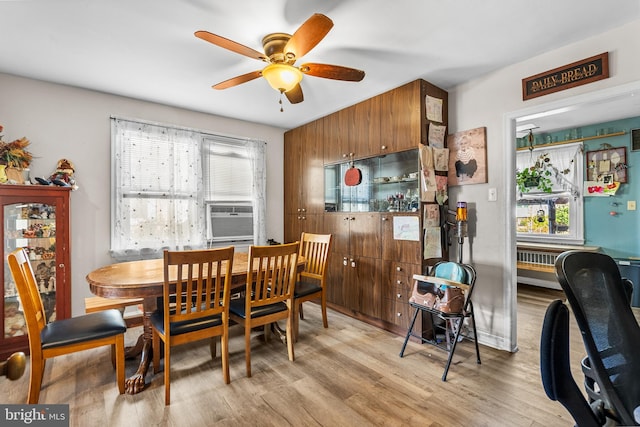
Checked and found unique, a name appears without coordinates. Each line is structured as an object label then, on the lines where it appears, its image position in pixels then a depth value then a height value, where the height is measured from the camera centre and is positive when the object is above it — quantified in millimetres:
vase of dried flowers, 2477 +487
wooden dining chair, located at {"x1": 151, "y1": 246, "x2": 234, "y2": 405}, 1851 -660
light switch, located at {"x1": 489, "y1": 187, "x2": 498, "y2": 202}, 2629 +138
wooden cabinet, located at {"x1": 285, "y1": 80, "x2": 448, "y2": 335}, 2852 +139
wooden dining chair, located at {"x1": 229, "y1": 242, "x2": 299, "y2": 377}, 2182 -636
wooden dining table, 1893 -479
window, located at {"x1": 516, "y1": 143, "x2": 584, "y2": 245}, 4207 +109
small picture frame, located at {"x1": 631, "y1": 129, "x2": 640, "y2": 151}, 3658 +855
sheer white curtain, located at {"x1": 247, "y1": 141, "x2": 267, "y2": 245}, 4184 +335
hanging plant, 4504 +527
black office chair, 944 -477
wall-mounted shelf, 3805 +977
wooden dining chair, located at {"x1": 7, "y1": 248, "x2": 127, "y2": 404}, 1711 -741
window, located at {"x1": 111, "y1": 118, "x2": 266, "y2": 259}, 3223 +296
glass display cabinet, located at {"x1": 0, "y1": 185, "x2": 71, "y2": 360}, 2436 -265
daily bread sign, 2115 +1019
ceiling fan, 1747 +1007
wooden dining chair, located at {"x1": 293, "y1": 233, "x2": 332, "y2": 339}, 2818 -619
